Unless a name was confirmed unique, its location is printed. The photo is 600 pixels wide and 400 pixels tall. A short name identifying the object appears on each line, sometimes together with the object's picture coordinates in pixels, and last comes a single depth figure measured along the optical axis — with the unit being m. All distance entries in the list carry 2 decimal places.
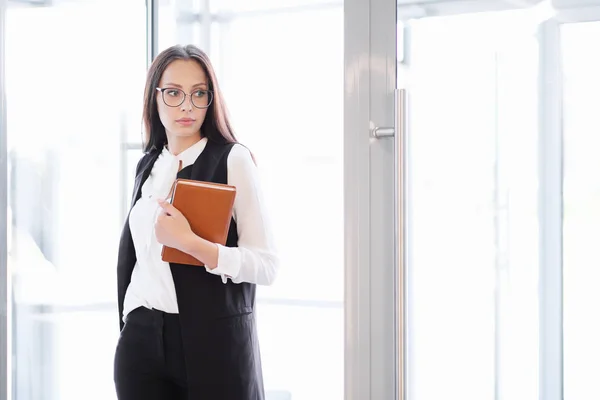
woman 2.94
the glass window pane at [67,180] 3.22
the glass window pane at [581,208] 2.86
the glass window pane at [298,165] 3.16
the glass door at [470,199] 2.92
